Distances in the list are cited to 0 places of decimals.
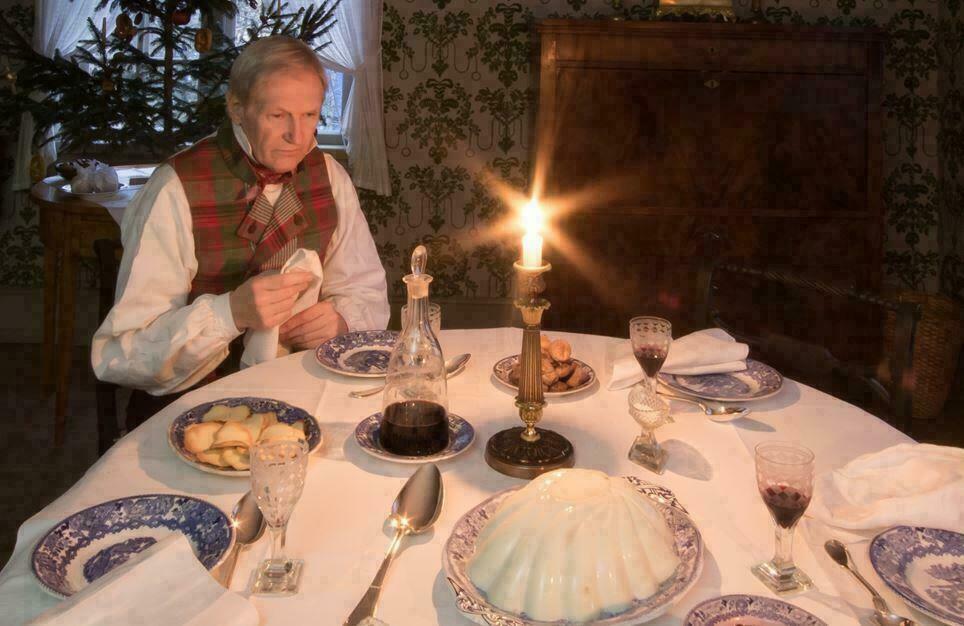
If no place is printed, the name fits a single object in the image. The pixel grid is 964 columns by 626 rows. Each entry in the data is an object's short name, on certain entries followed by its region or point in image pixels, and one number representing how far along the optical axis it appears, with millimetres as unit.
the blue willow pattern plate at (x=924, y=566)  1091
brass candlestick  1427
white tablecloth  1119
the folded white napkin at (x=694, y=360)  1825
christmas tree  3988
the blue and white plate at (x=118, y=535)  1126
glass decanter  1493
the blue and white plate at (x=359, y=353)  1881
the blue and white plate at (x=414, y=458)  1479
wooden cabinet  4082
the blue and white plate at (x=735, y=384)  1762
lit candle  1278
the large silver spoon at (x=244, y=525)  1172
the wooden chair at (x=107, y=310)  2055
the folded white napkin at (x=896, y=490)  1288
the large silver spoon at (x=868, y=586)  1062
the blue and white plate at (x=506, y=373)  1775
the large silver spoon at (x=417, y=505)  1260
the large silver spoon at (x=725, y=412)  1660
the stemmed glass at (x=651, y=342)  1583
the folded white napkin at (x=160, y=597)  976
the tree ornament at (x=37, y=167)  4363
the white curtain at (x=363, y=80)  4707
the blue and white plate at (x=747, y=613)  1024
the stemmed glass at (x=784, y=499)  1155
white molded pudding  1034
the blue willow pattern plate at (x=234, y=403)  1407
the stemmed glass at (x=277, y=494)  1121
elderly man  2045
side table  3523
